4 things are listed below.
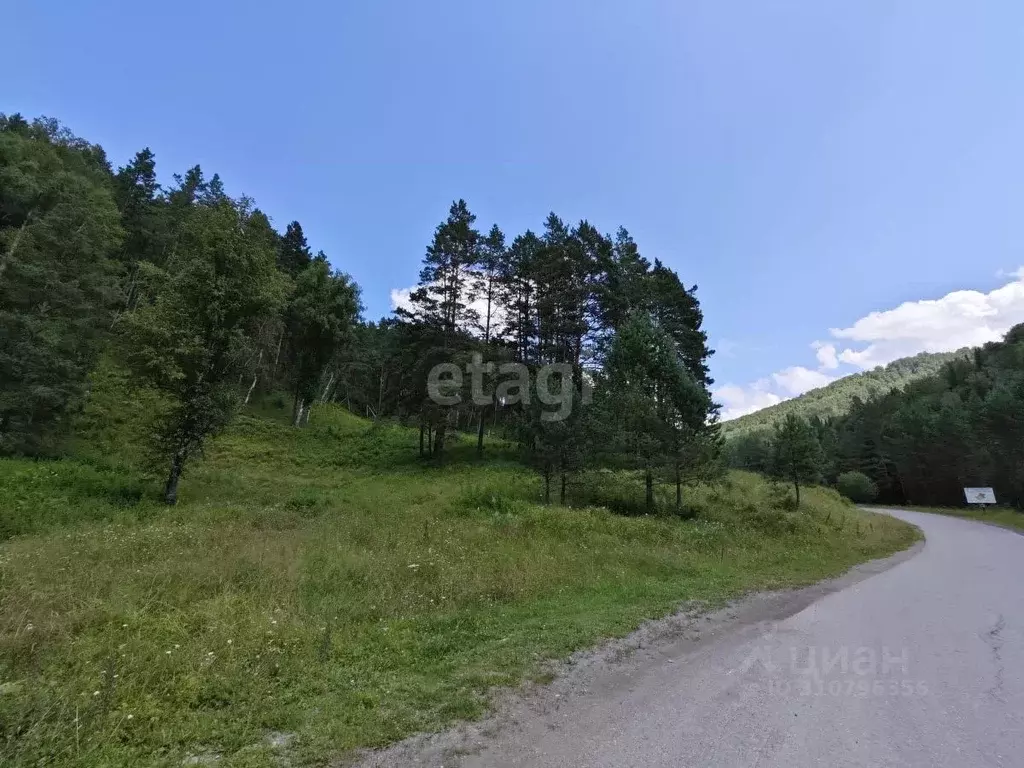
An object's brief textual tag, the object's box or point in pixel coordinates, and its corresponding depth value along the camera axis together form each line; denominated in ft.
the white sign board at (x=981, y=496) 148.15
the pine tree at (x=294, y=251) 164.55
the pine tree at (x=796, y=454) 102.89
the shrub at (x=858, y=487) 206.39
